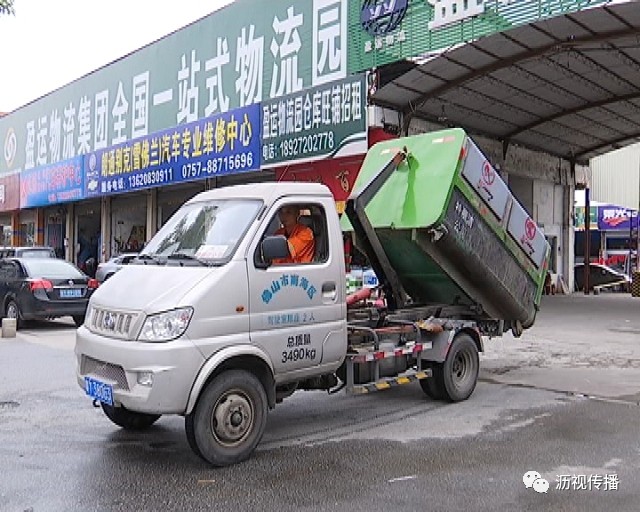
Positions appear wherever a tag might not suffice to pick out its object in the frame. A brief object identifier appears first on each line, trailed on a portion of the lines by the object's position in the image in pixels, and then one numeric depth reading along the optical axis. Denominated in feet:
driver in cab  19.33
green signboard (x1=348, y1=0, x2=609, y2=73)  46.44
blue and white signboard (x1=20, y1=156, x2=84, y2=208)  95.25
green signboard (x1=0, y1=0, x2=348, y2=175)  61.72
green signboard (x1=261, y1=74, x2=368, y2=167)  55.47
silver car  63.21
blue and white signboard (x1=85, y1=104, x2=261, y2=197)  65.05
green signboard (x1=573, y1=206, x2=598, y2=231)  111.24
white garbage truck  16.58
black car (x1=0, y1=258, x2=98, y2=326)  44.27
